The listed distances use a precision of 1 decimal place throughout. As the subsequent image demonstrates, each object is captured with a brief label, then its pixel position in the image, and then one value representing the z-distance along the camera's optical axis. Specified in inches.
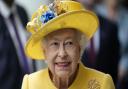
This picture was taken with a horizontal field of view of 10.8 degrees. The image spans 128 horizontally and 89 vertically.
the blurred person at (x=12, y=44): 276.0
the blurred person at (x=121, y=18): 277.8
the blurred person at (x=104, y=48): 276.5
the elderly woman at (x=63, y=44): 146.2
